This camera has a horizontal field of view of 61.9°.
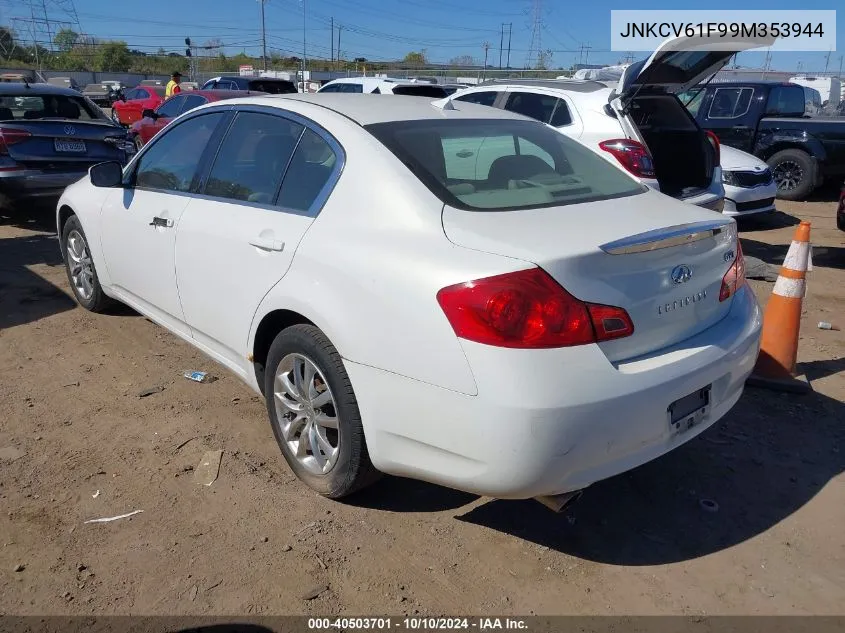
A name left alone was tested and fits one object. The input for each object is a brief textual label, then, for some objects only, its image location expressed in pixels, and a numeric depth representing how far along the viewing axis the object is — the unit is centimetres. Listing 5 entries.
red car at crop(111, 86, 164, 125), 1970
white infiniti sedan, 228
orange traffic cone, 407
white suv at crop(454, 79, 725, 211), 662
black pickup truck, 1122
